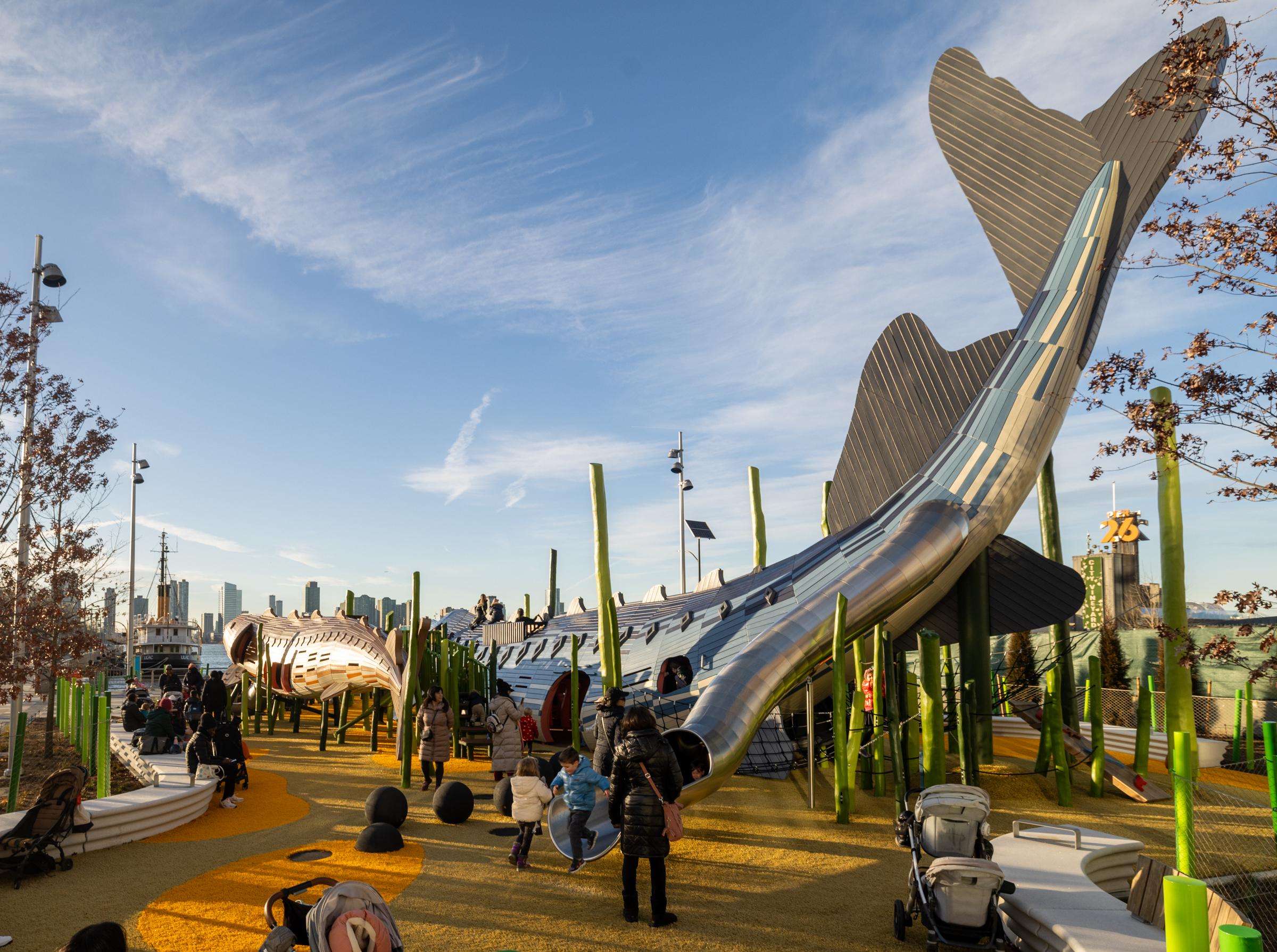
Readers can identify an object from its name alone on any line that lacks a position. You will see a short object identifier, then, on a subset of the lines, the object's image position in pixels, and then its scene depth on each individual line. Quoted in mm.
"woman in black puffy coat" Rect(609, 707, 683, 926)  6469
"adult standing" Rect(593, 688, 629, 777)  8641
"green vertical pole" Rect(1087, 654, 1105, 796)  11547
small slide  11406
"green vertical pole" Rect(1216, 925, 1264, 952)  3500
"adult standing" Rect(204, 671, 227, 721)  14867
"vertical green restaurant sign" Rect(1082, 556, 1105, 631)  22047
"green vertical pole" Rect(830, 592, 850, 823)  9625
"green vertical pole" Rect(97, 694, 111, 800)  10164
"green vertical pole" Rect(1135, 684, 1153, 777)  11836
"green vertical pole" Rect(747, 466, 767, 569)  19625
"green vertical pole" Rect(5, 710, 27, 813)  9180
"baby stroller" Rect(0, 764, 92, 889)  7859
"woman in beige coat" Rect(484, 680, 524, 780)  11219
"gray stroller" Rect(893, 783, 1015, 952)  5645
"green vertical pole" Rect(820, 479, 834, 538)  18375
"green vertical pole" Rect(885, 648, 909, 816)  9688
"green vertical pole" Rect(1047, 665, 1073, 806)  10938
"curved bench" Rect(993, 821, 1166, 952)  5605
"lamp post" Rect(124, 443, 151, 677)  32750
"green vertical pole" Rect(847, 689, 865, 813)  10281
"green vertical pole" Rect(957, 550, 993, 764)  13086
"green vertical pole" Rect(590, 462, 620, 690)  12094
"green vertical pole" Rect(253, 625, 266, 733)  19914
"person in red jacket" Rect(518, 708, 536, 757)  13384
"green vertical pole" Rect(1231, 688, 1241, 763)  15938
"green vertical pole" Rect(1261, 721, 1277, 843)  6895
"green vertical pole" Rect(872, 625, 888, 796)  10555
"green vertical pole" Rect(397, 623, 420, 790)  11781
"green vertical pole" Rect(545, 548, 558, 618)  30578
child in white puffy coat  7961
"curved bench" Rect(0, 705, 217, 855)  8773
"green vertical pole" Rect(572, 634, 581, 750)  13398
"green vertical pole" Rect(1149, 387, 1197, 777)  8766
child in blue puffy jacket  7645
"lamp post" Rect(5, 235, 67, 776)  13305
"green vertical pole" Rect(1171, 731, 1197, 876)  6660
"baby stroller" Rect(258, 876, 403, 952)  4203
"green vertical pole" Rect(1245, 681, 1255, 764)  15359
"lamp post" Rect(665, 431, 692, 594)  31000
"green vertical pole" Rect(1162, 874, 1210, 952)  4188
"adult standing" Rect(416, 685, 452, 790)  11719
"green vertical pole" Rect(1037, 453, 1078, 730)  16609
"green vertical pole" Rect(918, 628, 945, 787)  9992
